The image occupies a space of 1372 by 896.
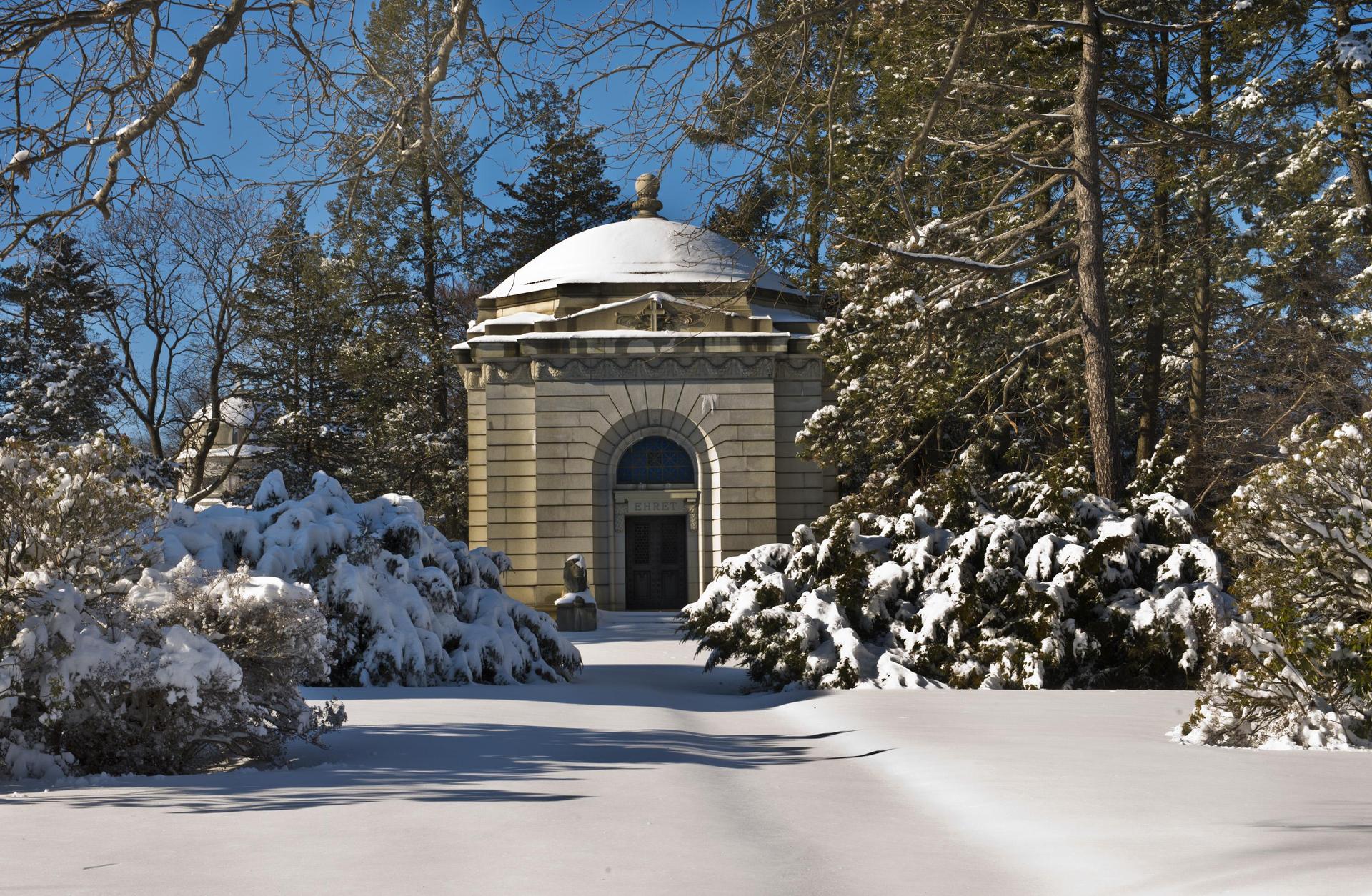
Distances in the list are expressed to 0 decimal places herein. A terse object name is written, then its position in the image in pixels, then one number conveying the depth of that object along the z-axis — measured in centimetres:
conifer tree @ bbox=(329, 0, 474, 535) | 3675
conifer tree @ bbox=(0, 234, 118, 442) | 3450
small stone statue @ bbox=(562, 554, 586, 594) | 2611
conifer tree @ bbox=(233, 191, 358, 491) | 3747
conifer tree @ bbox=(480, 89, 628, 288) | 4303
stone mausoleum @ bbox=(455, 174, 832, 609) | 2806
